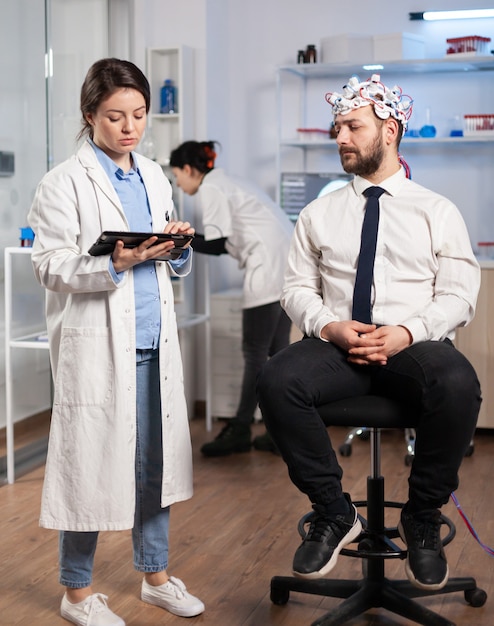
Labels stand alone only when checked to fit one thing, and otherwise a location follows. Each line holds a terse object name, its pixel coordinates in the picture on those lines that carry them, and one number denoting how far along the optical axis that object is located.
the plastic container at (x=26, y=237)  3.57
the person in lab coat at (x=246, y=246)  3.88
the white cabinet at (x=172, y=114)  4.45
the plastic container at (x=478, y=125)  4.42
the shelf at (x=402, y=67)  4.37
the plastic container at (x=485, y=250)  4.49
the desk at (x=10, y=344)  3.51
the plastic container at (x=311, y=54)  4.61
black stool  2.06
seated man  2.03
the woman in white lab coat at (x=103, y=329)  2.13
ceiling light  4.50
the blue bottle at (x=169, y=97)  4.46
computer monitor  4.77
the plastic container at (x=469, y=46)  4.37
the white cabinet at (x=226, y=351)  4.49
